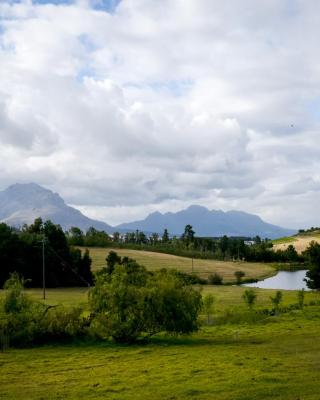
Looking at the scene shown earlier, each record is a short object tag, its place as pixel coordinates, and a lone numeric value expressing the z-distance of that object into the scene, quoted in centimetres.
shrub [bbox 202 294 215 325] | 5585
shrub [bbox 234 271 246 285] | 13399
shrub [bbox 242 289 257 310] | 6550
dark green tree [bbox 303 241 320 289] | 9825
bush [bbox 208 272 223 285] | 12462
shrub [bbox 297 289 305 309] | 6738
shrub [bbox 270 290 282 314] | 6379
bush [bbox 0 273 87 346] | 4156
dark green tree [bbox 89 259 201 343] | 4238
